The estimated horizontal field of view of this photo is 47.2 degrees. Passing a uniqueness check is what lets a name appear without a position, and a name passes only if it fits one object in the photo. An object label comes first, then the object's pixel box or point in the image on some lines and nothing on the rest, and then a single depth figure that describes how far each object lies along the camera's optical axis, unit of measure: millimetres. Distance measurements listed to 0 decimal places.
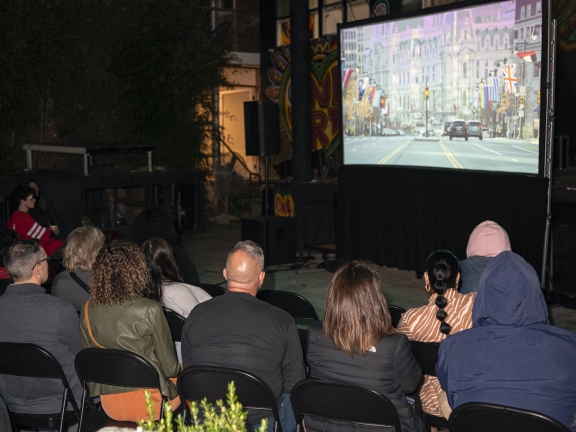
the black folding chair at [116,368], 2648
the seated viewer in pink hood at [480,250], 3854
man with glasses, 2932
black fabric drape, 5891
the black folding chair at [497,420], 1928
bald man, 2598
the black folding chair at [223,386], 2416
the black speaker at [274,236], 7969
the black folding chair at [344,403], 2250
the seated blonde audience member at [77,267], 3666
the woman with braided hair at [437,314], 2928
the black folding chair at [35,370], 2770
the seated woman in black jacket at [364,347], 2418
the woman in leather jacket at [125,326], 2842
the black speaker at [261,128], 8219
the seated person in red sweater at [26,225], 6145
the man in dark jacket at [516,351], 2145
